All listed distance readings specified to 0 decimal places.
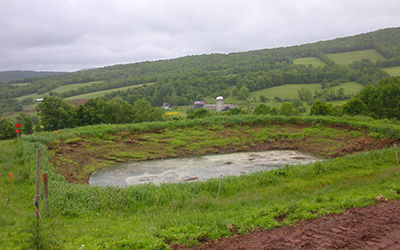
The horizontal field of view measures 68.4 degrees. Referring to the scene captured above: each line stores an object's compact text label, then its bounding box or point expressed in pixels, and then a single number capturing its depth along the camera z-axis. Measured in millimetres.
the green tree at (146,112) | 50181
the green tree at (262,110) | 48222
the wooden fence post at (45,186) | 10657
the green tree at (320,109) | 44250
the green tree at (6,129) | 41688
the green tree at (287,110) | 48719
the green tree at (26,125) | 47688
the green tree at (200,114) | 43116
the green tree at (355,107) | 43781
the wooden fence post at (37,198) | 9354
